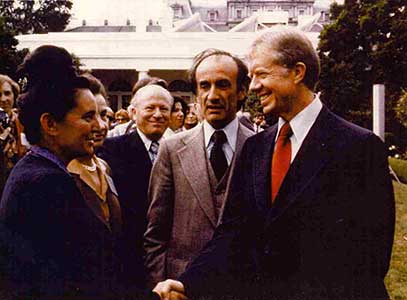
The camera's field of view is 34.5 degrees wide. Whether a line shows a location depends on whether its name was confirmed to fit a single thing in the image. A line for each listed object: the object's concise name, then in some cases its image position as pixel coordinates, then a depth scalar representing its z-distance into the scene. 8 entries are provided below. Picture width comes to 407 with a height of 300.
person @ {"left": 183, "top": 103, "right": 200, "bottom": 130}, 7.22
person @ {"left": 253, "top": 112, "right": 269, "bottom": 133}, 13.47
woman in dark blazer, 1.71
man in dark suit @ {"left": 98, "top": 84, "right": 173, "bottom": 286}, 3.08
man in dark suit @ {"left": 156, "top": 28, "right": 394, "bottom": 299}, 2.03
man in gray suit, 2.71
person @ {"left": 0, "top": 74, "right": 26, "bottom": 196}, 4.23
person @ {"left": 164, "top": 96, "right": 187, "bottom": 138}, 6.17
